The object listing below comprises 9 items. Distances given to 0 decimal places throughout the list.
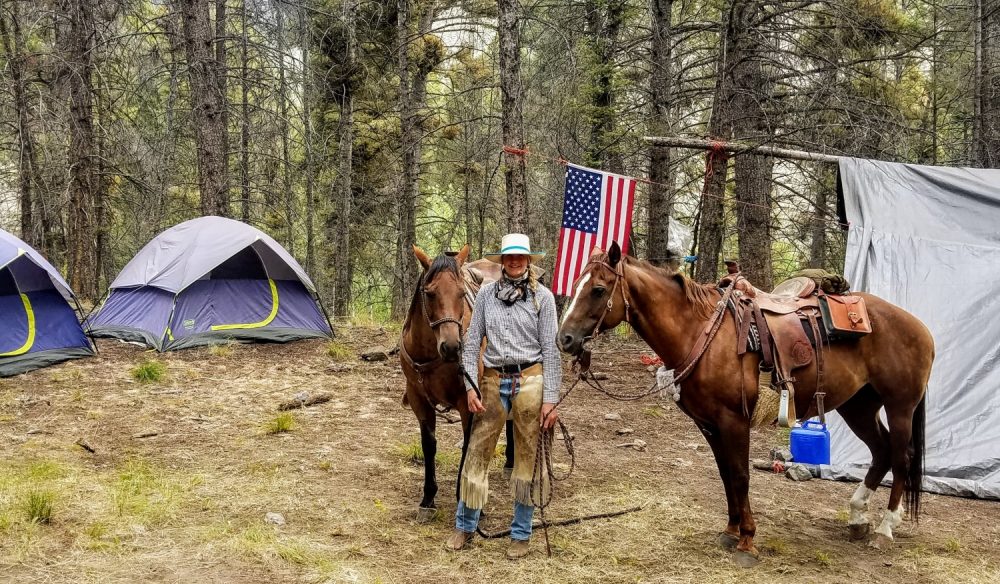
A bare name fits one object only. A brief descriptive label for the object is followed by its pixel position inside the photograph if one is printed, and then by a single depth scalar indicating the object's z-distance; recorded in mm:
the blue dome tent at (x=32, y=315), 8570
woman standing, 4105
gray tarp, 5875
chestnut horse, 4188
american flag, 7762
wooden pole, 6602
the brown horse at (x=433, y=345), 4195
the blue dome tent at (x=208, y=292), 10086
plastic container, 6020
